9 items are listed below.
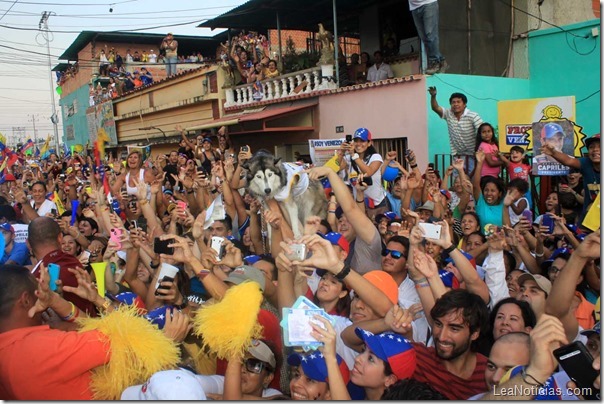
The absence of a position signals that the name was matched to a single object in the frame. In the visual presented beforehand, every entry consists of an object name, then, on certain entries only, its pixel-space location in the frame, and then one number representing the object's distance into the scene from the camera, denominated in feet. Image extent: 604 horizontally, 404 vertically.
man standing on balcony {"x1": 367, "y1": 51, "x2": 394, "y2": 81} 37.22
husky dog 16.10
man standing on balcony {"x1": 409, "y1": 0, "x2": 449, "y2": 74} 30.37
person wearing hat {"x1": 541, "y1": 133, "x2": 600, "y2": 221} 15.87
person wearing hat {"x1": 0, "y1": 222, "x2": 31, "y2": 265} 16.26
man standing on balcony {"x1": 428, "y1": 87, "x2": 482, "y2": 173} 24.85
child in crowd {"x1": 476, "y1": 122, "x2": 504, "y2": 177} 21.15
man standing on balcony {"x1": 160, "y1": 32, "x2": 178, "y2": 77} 57.26
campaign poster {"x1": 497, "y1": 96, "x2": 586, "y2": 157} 19.72
